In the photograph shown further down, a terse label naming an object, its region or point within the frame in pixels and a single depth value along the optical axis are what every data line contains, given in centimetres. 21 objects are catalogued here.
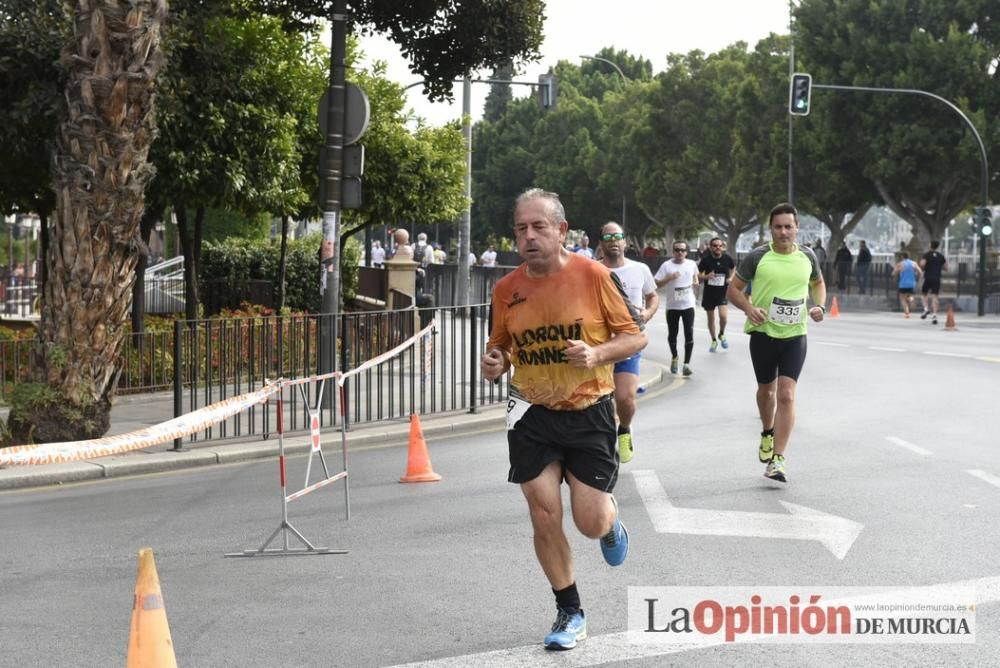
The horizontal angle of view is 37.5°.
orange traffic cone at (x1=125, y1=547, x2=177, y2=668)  468
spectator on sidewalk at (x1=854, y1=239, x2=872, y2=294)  4316
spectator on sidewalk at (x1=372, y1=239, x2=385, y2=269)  4850
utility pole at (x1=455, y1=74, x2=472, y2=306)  3169
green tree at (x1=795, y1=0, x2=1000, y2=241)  4381
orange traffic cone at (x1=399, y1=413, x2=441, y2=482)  1012
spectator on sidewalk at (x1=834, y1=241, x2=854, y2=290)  4491
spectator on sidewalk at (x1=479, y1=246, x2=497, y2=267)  4794
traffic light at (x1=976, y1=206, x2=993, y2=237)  3562
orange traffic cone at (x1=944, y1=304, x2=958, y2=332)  3042
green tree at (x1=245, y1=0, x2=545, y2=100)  1591
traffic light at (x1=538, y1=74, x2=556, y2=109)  3725
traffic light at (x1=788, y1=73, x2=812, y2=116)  3591
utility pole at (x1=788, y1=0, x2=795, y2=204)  5120
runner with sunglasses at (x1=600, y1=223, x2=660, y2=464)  1058
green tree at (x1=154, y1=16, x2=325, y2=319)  1587
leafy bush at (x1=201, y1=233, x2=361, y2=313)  2477
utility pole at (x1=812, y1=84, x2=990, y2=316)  3457
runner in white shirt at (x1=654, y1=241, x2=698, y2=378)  1792
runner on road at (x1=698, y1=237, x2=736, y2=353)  2161
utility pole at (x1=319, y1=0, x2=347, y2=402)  1417
